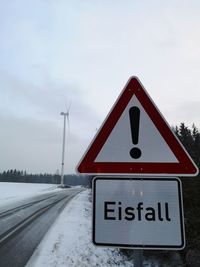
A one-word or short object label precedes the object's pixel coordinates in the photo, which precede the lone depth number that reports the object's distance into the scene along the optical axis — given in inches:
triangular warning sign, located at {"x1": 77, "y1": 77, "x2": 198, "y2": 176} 95.6
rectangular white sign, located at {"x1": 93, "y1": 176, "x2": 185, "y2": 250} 87.6
